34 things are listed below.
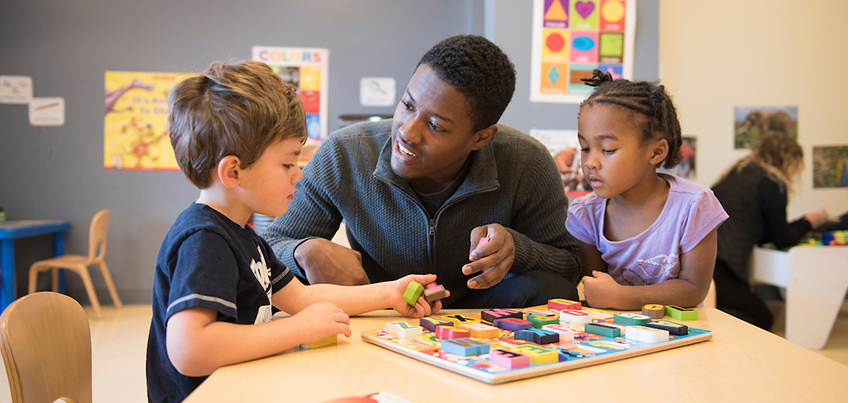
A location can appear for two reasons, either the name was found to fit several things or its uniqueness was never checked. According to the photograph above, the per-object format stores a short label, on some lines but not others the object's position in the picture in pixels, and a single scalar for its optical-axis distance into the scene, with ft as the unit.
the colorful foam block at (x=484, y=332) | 2.37
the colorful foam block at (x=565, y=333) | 2.35
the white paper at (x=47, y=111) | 12.39
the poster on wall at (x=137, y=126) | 12.51
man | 3.81
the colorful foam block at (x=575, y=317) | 2.69
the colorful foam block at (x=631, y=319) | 2.63
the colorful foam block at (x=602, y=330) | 2.42
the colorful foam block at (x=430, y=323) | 2.52
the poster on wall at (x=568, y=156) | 9.24
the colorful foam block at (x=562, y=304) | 3.03
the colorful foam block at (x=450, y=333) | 2.32
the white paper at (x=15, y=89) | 12.31
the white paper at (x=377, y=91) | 12.66
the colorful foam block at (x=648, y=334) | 2.37
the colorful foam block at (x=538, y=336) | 2.26
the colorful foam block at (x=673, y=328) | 2.50
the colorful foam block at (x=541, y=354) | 2.00
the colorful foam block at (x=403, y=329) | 2.39
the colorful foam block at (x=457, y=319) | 2.66
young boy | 2.13
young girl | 3.56
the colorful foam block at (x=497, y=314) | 2.71
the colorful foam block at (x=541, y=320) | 2.62
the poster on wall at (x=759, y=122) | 11.17
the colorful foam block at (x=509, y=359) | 1.93
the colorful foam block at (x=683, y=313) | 2.98
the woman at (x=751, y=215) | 8.70
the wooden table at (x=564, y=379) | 1.82
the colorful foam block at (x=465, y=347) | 2.06
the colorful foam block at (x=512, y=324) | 2.49
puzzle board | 1.92
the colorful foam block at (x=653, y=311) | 2.97
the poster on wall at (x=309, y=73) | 12.59
